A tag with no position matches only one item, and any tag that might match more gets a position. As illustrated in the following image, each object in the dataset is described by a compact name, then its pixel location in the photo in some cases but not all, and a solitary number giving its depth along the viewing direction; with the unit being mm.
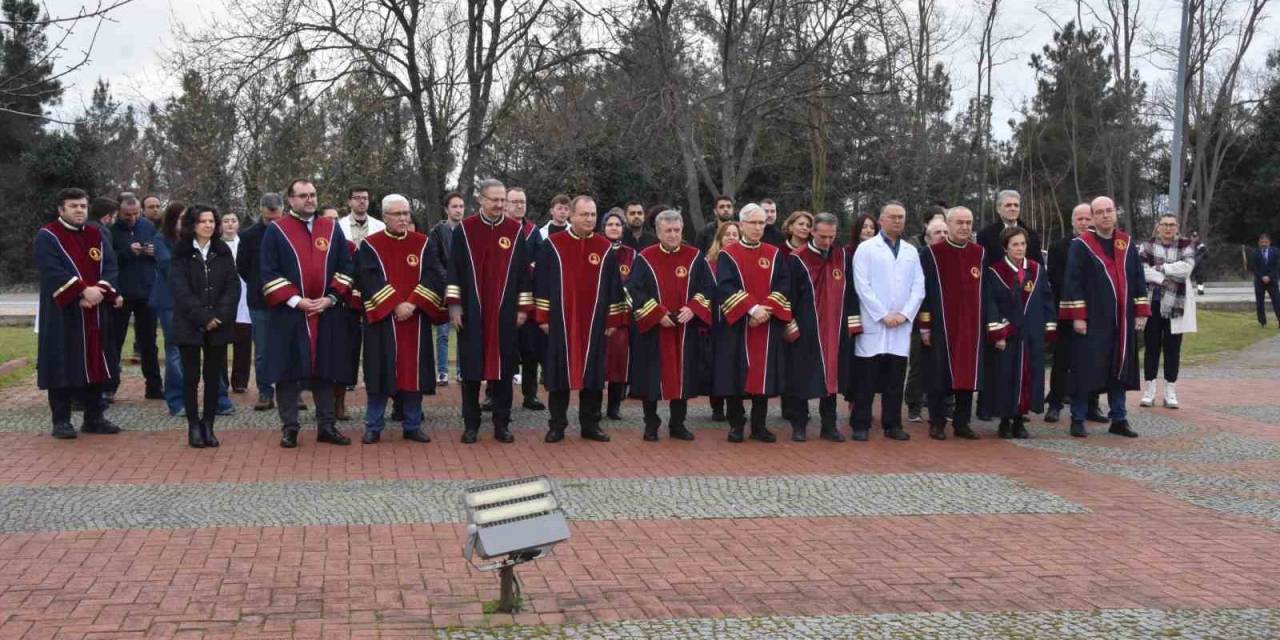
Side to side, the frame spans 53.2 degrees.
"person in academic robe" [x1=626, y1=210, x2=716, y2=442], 10914
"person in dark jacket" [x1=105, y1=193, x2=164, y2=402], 12539
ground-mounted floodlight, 5609
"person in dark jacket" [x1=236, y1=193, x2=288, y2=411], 11070
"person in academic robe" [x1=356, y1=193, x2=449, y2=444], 10555
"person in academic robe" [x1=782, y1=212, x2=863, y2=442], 11188
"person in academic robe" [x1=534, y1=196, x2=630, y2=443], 10773
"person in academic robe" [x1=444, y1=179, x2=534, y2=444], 10584
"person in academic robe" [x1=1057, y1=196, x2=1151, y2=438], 11492
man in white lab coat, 11188
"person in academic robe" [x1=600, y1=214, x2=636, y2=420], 11570
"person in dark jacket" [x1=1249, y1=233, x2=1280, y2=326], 24328
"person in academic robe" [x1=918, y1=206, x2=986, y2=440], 11234
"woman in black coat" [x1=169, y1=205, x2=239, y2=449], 10047
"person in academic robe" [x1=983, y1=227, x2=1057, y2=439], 11273
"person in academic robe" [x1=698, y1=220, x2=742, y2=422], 11195
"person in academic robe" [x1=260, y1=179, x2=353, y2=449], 10312
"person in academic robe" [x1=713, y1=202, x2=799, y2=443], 10961
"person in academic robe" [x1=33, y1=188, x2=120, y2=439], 10539
